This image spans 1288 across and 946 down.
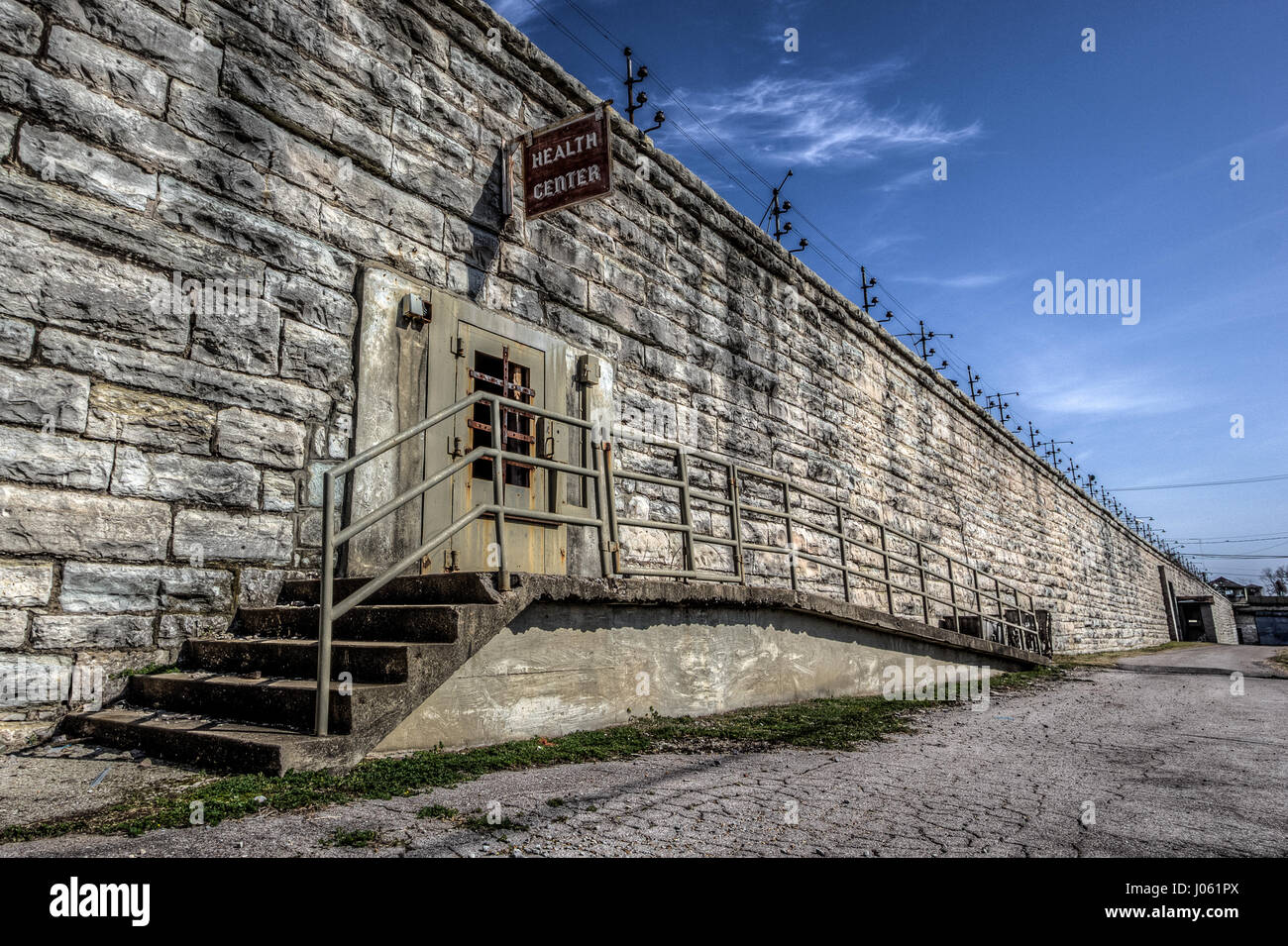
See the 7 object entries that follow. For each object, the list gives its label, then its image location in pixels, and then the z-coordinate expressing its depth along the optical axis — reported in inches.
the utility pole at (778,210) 428.5
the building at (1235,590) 3034.0
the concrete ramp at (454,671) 133.9
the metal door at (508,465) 232.2
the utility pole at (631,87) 329.4
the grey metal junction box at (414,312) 219.0
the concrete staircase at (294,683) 128.7
